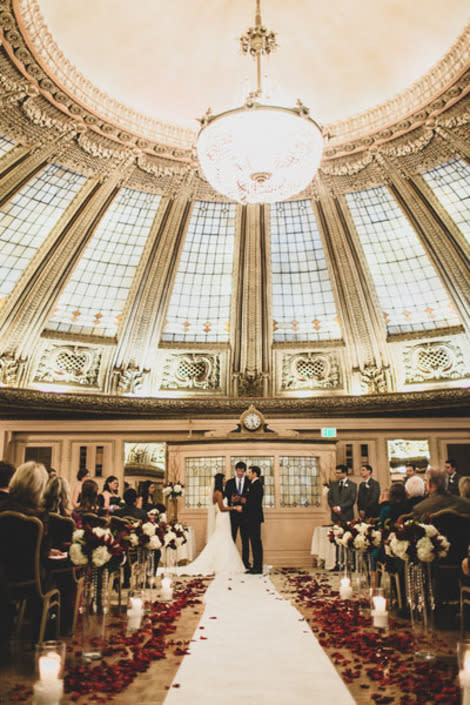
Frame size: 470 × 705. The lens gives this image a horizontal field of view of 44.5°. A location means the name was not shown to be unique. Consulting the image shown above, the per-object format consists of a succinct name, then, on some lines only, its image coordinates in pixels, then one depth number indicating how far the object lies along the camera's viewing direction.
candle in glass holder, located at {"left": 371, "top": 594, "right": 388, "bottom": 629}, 5.42
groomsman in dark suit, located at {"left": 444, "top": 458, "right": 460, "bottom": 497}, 11.19
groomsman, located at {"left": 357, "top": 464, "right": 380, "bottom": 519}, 10.06
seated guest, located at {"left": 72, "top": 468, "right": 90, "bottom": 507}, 9.17
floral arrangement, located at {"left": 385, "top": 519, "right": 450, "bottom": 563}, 4.66
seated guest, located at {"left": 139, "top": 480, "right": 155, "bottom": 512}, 10.30
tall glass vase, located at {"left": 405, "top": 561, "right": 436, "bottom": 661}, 4.42
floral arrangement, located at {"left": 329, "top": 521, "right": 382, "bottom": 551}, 6.35
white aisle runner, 3.66
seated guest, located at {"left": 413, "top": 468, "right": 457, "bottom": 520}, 5.55
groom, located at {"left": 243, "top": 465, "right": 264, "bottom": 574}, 10.14
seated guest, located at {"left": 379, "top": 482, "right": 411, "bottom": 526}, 6.69
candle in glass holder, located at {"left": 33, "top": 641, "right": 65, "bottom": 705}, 3.14
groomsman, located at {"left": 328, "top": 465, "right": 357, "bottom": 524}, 10.90
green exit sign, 17.33
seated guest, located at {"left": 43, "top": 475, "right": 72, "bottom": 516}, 5.32
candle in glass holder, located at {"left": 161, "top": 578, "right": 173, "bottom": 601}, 7.27
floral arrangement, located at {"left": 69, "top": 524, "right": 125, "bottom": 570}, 4.53
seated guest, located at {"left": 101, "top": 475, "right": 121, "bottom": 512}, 9.01
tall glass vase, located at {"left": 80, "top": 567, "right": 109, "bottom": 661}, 4.38
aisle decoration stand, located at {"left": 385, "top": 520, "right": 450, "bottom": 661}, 4.50
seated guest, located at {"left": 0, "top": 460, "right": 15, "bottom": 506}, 5.16
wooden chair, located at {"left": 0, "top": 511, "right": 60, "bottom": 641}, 4.21
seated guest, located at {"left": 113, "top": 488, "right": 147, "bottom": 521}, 8.26
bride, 10.55
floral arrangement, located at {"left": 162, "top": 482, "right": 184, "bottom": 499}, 12.02
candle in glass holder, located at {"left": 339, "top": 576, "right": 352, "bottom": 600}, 7.29
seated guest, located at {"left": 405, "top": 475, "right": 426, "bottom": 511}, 6.73
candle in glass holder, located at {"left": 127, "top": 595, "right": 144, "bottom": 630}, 5.35
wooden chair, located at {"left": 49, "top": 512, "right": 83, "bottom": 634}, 4.96
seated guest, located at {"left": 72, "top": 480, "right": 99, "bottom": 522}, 6.48
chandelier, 9.56
